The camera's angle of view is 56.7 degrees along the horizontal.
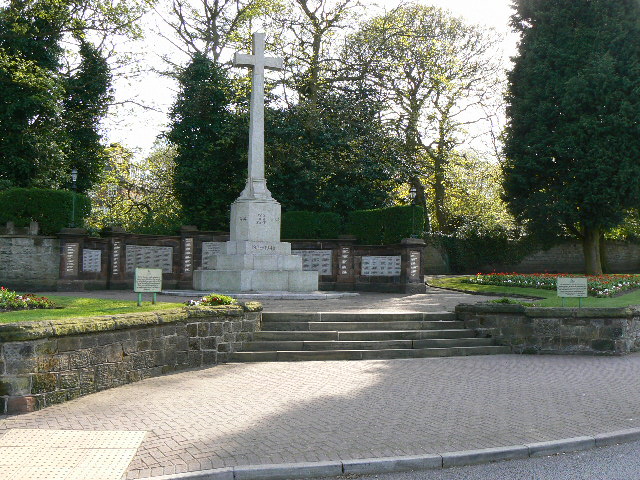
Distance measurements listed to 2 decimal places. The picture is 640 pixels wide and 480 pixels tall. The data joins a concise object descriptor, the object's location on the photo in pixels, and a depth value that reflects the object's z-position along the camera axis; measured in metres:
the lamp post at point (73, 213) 21.62
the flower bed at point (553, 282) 18.29
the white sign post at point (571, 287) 11.99
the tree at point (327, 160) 27.45
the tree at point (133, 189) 33.59
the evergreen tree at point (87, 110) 27.21
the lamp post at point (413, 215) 23.84
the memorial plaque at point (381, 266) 23.64
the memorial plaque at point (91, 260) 21.45
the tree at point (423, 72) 30.72
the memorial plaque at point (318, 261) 24.16
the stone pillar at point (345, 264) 23.95
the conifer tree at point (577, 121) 26.09
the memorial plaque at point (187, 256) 23.41
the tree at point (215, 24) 31.72
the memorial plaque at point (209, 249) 23.80
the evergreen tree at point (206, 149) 27.39
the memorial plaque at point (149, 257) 22.75
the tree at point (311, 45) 30.06
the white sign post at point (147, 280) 9.93
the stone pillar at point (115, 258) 22.08
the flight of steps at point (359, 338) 10.95
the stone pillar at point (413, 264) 23.03
